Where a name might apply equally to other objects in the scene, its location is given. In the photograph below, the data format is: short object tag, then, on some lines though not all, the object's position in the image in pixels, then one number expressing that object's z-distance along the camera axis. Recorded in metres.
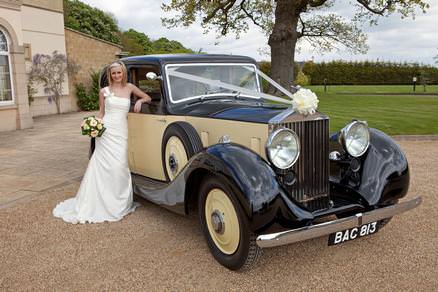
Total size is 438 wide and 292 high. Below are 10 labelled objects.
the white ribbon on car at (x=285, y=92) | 3.49
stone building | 11.95
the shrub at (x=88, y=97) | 17.89
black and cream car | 3.06
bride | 4.67
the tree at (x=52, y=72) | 15.67
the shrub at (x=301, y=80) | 22.60
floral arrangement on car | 3.48
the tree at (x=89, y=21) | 22.54
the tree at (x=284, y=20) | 16.12
